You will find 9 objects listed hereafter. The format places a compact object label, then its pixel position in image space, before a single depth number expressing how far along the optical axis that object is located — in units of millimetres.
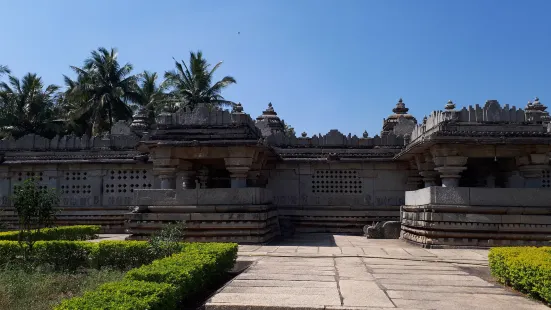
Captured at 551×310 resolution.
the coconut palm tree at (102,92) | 33688
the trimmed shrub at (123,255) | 10023
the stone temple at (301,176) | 13305
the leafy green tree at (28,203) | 11352
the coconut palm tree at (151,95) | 35656
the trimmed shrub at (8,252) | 10617
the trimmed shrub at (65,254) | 10398
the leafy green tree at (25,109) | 33872
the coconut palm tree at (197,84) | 34406
